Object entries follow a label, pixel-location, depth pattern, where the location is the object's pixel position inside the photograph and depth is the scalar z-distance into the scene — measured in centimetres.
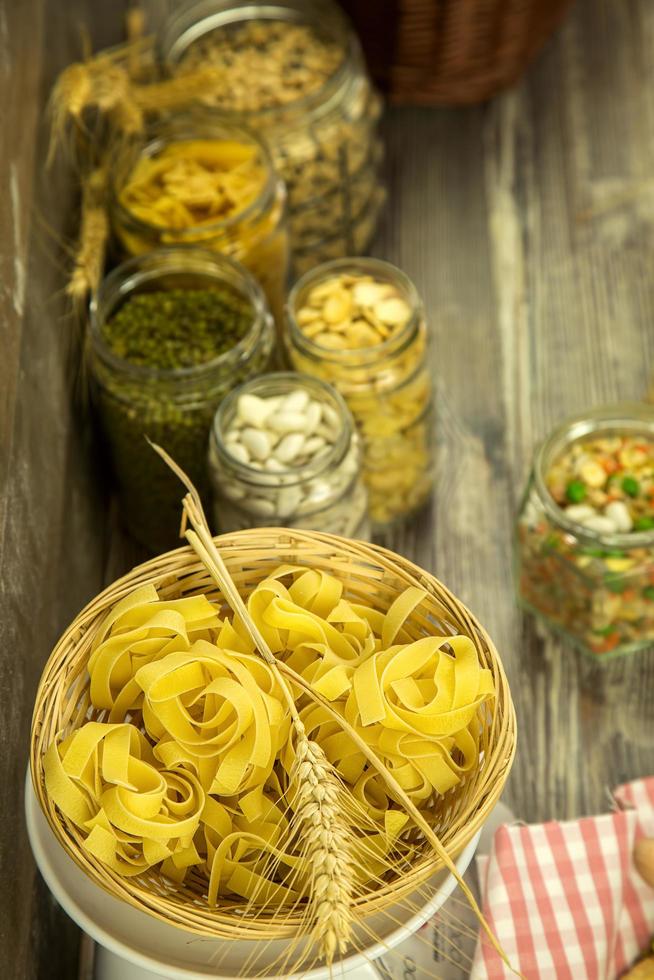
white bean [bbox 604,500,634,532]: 114
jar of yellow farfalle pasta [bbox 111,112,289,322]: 121
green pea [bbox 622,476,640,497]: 115
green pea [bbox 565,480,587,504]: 115
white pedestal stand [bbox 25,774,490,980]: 96
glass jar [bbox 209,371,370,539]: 111
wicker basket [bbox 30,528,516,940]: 95
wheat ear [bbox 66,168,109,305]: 117
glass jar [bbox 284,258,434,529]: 117
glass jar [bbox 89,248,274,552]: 115
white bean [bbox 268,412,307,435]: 113
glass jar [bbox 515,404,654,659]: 113
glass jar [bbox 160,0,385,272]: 127
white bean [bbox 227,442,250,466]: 112
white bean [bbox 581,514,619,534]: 114
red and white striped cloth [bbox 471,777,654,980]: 107
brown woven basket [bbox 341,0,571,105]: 136
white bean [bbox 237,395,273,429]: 113
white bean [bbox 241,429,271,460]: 112
